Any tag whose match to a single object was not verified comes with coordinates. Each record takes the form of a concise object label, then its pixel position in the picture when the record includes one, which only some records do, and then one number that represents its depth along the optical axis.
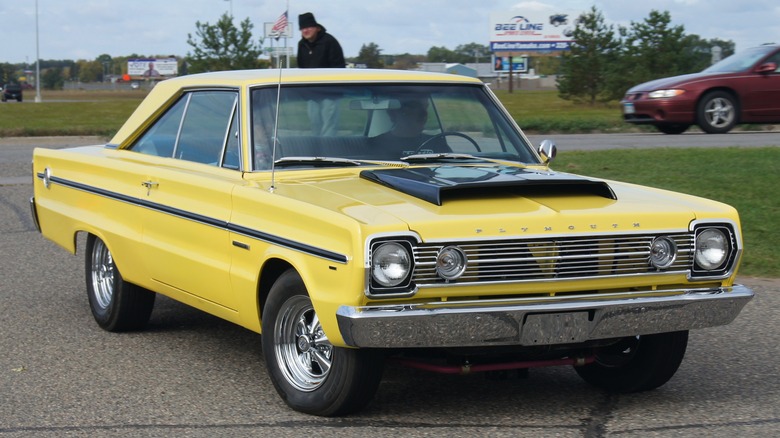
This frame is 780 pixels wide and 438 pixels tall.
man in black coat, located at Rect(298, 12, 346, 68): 11.62
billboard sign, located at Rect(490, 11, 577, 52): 81.88
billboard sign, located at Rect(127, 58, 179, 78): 141.12
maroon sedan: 18.69
